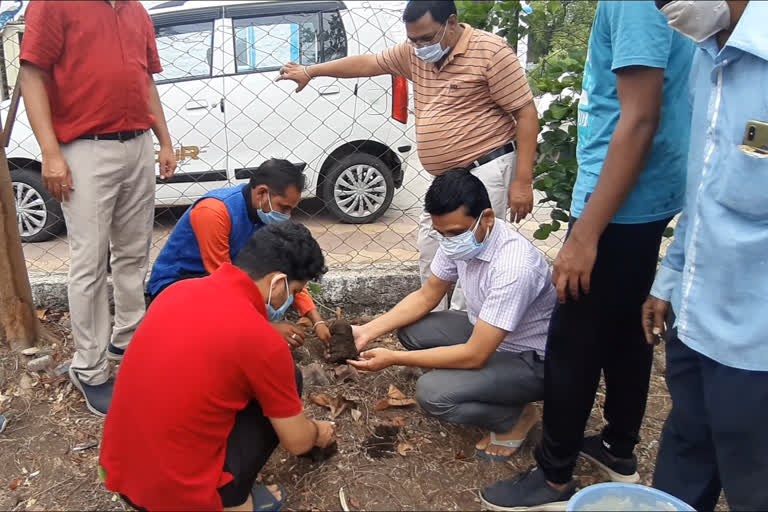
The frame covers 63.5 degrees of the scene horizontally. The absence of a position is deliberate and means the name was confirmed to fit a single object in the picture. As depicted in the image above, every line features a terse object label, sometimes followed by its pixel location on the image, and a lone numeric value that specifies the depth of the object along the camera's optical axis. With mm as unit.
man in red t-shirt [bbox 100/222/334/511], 1590
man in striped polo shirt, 2592
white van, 4250
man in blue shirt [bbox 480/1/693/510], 1476
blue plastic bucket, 1554
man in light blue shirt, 1359
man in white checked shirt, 2162
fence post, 2623
